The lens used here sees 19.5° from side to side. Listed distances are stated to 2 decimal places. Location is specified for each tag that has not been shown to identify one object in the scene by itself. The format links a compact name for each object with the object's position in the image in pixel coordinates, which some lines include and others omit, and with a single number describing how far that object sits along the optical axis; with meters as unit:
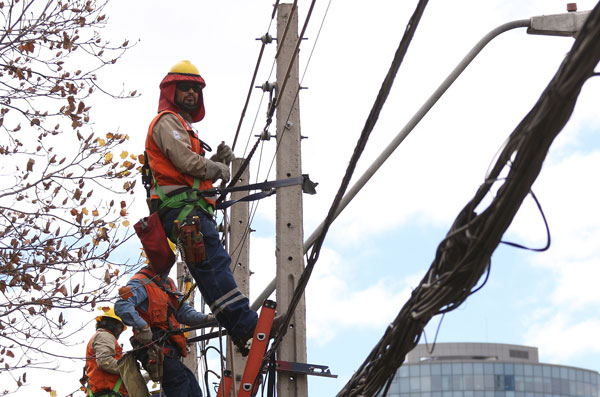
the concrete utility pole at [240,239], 20.81
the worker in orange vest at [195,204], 13.12
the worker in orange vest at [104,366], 17.82
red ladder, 13.05
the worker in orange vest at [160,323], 15.52
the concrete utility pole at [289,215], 13.68
